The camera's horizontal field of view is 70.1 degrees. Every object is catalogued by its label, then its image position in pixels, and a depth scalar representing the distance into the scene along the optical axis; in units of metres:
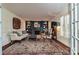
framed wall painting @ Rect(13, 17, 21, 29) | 2.32
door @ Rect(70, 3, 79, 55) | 1.19
